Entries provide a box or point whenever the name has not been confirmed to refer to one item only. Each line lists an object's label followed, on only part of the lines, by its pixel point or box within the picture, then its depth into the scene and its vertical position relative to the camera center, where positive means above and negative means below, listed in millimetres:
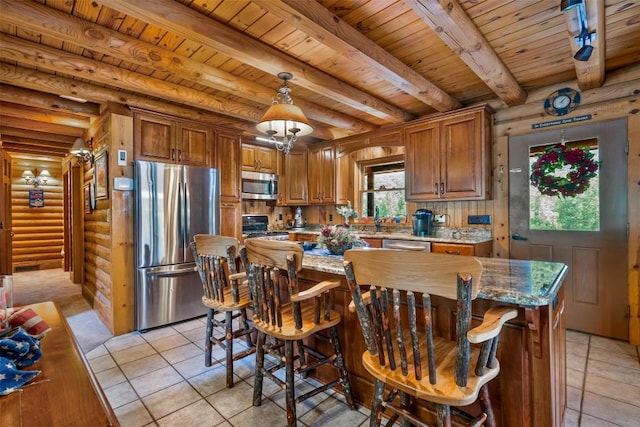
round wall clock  3160 +1138
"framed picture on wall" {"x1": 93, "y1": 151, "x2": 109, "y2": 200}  3268 +448
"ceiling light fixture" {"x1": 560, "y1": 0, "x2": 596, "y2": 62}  1792 +1105
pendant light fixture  2244 +708
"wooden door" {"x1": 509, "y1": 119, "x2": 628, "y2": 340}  2938 -197
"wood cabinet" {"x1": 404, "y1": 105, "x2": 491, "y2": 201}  3484 +669
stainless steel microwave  4758 +446
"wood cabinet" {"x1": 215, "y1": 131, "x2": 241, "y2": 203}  3998 +662
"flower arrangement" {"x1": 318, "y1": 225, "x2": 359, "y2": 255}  2301 -204
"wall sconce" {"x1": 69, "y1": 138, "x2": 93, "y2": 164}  3953 +831
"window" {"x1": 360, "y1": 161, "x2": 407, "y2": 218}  4680 +349
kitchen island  1240 -581
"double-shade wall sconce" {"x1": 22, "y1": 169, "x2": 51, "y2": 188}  7074 +892
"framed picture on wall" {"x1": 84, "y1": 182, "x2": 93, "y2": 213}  3977 +233
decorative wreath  3098 +415
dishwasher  3580 -396
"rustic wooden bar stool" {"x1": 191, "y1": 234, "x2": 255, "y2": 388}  2035 -483
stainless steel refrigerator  3217 -235
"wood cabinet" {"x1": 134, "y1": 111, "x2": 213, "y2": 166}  3318 +862
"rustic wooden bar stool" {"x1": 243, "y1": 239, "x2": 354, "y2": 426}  1616 -591
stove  4793 -244
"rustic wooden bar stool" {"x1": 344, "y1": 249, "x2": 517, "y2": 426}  1031 -447
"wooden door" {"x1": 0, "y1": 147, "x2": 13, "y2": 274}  4312 -56
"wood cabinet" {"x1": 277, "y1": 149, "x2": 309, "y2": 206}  5324 +559
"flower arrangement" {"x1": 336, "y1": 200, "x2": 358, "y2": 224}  2881 +3
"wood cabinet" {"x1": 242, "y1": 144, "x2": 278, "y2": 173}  4855 +895
